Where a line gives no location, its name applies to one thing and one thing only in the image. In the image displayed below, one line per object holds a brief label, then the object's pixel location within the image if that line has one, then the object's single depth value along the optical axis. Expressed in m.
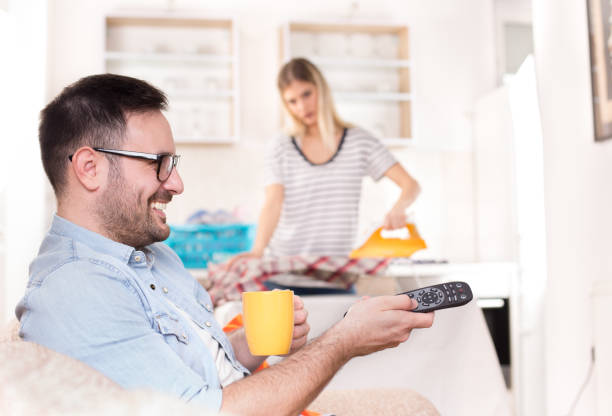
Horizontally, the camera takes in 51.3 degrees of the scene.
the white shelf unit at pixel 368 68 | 3.75
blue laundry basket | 2.98
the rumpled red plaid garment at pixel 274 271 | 1.88
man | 0.82
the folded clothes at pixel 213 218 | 3.11
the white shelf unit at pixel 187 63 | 3.58
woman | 2.41
